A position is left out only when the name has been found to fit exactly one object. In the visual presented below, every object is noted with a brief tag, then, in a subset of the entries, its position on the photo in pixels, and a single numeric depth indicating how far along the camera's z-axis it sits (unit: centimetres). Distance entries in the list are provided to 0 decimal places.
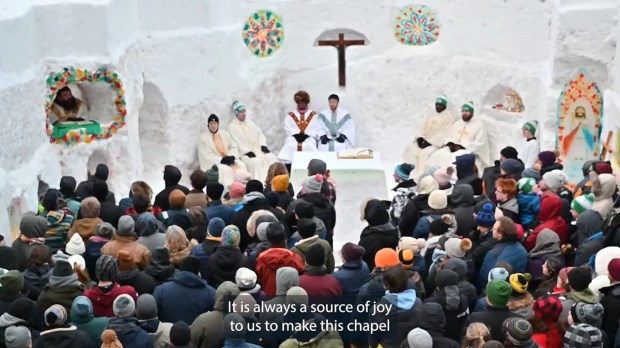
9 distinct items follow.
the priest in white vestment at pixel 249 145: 1521
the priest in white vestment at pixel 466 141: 1516
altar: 1352
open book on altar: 1427
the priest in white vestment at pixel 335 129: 1584
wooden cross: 1620
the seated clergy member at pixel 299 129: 1577
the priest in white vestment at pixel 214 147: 1509
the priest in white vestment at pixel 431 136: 1554
